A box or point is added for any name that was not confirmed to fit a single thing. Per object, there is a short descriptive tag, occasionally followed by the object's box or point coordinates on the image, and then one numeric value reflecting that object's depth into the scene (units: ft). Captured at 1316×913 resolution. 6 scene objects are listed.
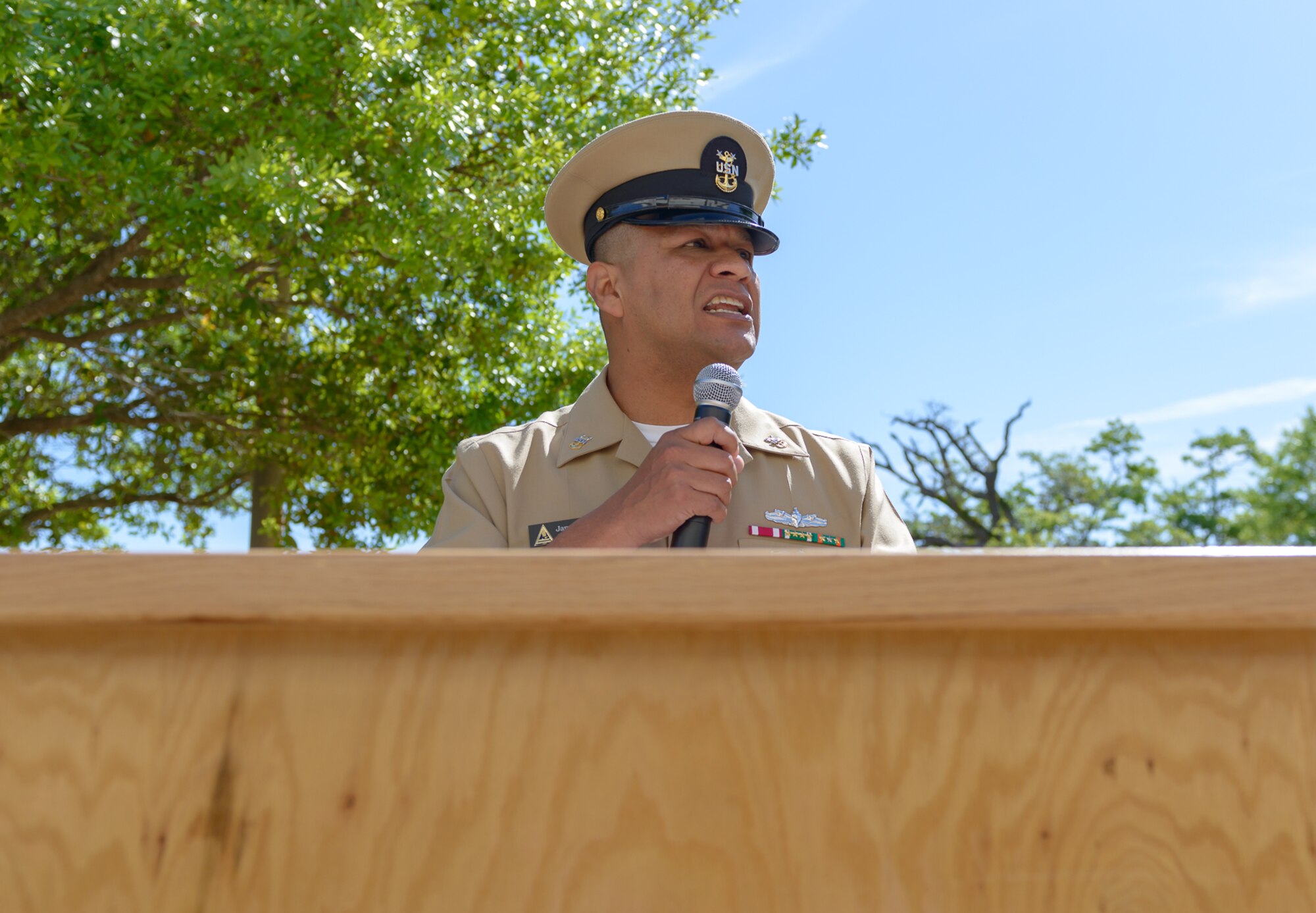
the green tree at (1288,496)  94.27
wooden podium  3.43
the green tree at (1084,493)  104.42
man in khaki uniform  9.91
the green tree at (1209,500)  108.47
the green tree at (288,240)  22.74
